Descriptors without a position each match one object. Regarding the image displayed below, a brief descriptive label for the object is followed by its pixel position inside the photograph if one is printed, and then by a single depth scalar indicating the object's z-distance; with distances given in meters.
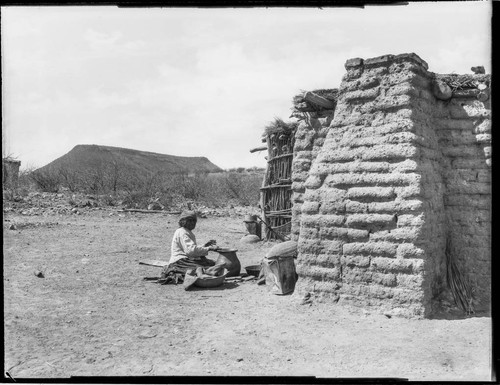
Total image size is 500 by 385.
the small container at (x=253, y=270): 6.97
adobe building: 4.72
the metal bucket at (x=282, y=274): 5.72
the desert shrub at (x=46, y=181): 19.32
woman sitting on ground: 6.82
